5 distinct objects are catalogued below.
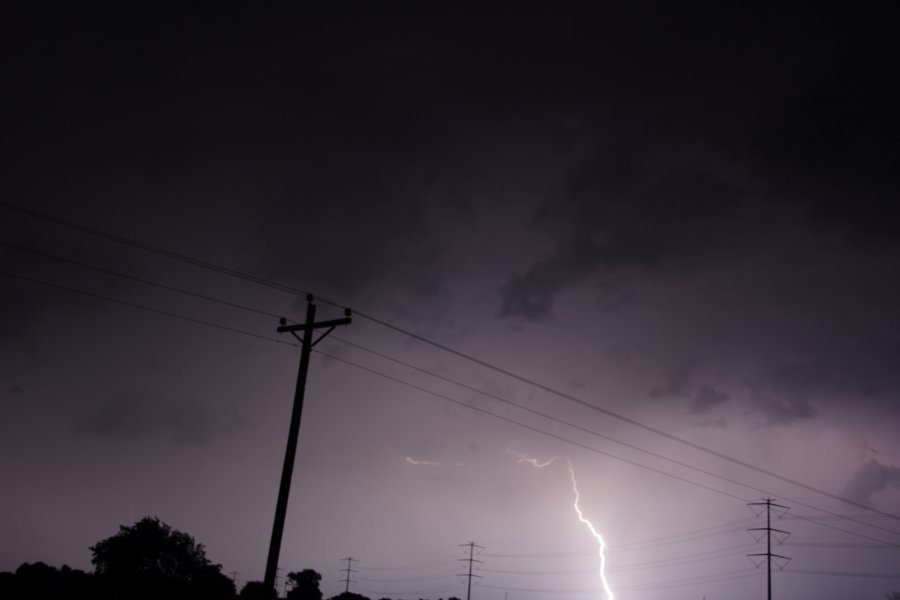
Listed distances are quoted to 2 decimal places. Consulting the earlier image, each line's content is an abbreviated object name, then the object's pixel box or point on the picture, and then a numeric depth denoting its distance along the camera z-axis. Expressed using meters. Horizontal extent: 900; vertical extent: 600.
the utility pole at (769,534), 58.20
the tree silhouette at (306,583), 115.56
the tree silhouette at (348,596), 103.29
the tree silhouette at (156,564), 76.19
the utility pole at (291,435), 19.78
